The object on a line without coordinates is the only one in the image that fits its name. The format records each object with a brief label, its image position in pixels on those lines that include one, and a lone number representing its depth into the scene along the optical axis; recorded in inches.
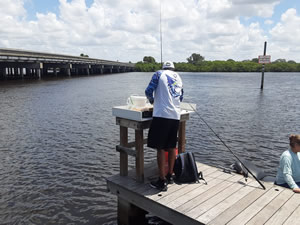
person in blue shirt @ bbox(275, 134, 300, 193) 196.1
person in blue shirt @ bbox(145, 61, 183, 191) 189.9
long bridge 2073.1
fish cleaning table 201.5
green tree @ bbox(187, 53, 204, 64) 7708.7
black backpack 212.2
